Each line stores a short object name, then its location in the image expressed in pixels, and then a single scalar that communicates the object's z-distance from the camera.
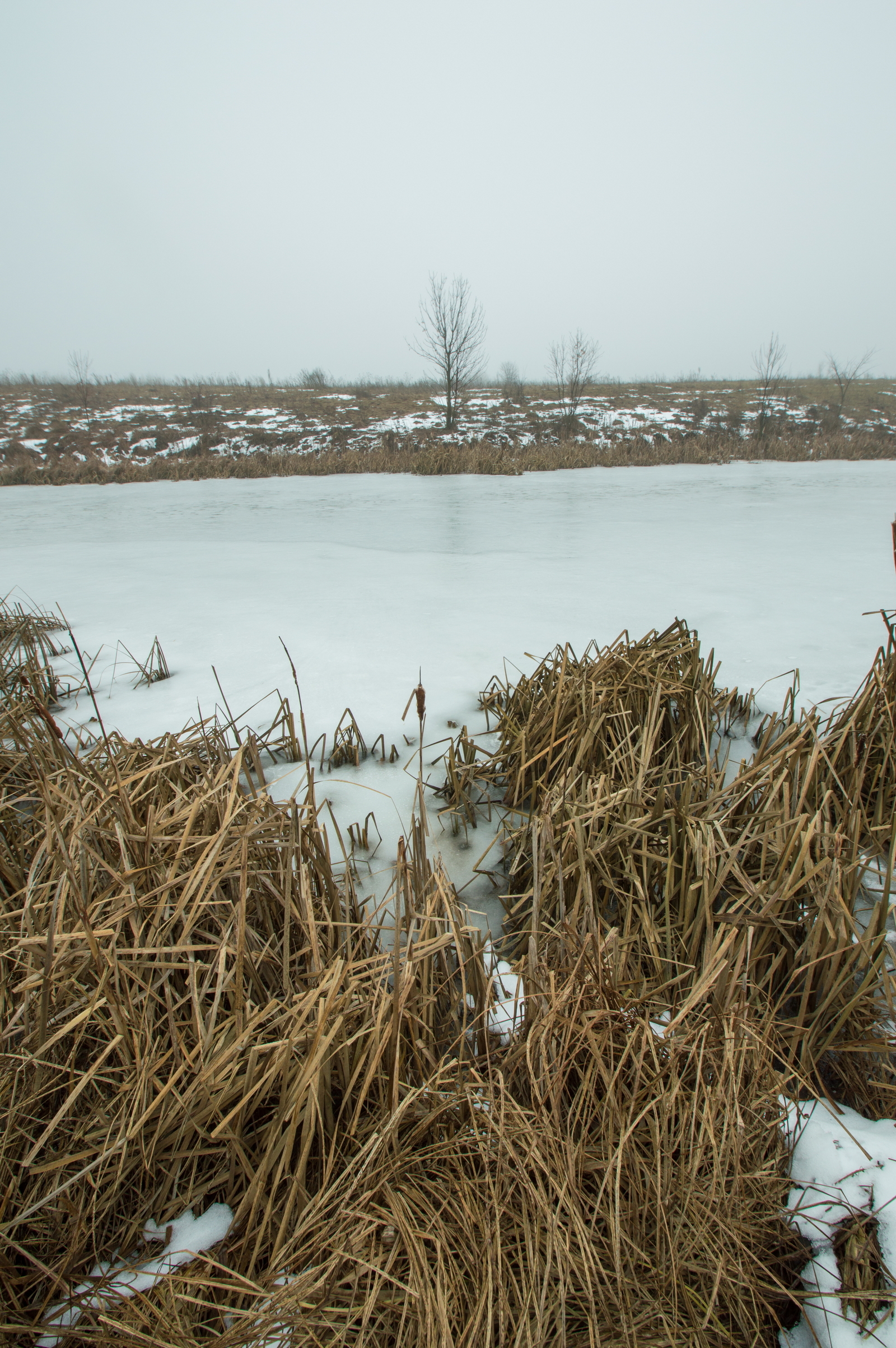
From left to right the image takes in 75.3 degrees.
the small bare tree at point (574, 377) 20.02
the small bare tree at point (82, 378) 24.61
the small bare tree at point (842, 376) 21.83
